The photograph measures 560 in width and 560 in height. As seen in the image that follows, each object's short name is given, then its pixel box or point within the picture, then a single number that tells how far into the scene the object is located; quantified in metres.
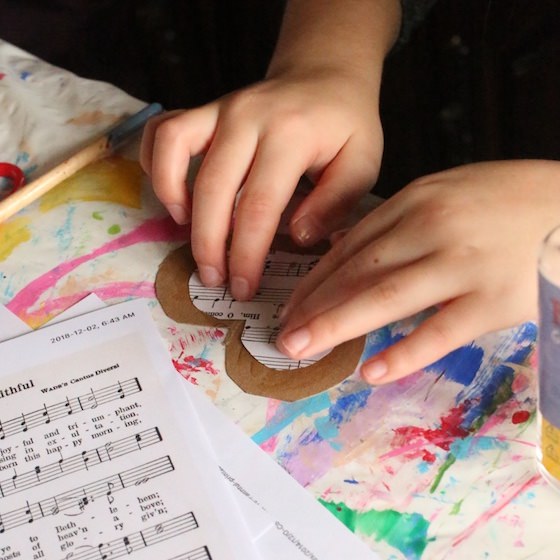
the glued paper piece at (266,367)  0.54
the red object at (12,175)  0.72
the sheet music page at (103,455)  0.47
